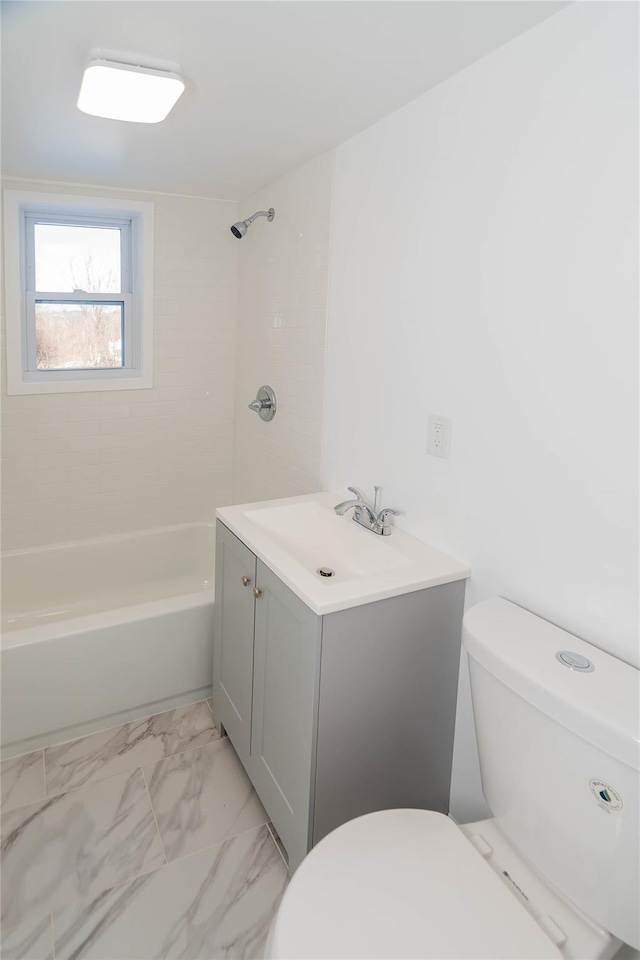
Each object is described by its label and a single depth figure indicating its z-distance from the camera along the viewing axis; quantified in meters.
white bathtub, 2.18
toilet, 1.07
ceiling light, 1.55
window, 2.90
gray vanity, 1.56
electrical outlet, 1.78
